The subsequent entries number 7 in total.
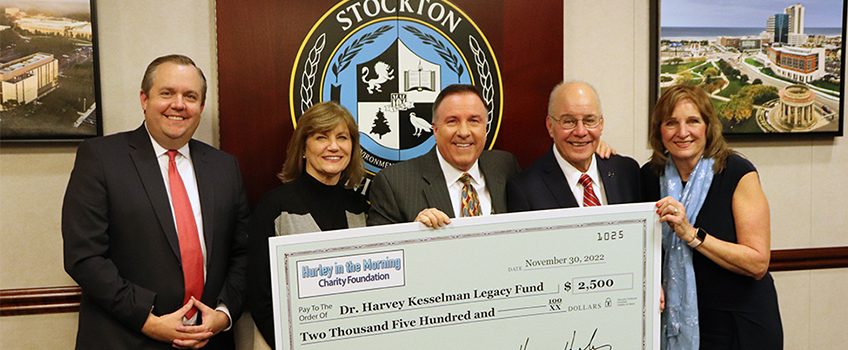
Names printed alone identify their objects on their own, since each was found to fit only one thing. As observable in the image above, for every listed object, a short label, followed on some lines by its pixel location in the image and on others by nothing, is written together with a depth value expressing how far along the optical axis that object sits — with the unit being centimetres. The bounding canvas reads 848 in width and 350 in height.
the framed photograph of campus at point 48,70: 212
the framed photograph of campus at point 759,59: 265
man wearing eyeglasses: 196
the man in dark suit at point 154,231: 178
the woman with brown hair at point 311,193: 192
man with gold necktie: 198
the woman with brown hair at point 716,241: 193
